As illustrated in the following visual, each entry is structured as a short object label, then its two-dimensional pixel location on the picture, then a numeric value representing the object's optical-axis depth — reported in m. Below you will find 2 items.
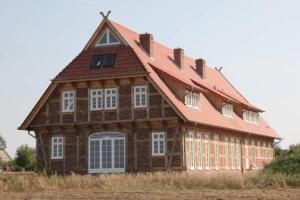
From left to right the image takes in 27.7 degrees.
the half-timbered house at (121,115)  33.41
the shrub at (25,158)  59.44
